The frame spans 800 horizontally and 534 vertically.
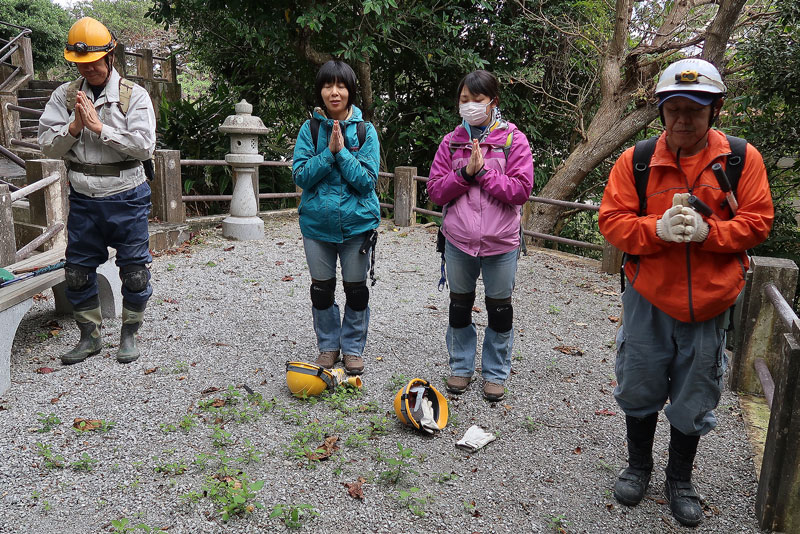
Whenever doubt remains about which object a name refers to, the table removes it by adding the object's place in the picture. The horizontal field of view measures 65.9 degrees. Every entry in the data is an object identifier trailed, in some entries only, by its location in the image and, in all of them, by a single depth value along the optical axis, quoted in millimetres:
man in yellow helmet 3443
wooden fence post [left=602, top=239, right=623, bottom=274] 6891
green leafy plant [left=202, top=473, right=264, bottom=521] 2484
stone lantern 7867
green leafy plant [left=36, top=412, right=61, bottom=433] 3133
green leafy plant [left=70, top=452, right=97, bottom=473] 2793
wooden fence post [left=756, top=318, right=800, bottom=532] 2457
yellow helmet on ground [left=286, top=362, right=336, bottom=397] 3494
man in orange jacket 2232
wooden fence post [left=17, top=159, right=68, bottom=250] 5551
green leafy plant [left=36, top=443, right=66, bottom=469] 2810
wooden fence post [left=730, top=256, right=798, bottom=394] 3654
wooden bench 3527
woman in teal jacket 3445
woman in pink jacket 3301
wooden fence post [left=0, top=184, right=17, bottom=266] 4668
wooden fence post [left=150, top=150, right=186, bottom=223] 7309
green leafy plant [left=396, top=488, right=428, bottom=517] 2579
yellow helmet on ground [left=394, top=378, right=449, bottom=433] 3215
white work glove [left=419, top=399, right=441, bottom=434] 3197
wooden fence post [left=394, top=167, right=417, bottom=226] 9023
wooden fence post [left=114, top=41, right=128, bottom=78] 12803
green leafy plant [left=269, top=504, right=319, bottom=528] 2445
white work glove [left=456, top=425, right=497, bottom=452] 3104
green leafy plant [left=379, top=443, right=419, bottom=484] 2773
